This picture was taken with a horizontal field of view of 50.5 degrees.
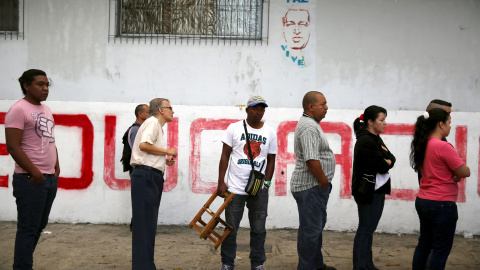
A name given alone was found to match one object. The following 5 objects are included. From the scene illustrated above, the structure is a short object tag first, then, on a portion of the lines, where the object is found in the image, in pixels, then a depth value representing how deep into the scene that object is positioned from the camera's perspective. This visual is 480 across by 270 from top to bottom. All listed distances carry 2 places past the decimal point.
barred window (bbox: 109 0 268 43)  7.86
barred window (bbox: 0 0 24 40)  7.96
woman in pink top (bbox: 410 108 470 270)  4.29
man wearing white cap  5.11
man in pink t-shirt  4.20
